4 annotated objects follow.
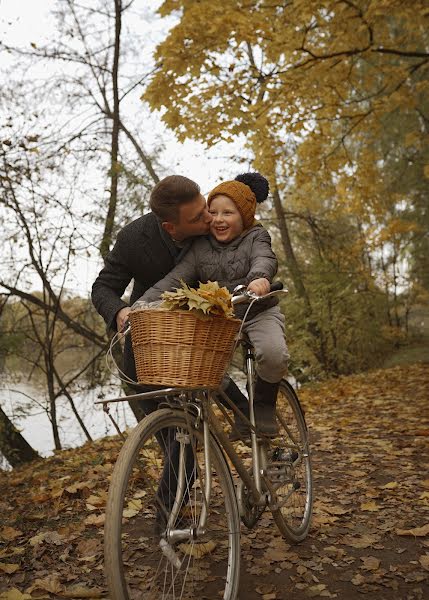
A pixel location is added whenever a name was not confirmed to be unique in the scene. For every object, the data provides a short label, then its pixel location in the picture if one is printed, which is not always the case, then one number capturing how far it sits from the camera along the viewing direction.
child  2.65
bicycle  1.92
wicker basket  1.92
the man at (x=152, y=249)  2.53
